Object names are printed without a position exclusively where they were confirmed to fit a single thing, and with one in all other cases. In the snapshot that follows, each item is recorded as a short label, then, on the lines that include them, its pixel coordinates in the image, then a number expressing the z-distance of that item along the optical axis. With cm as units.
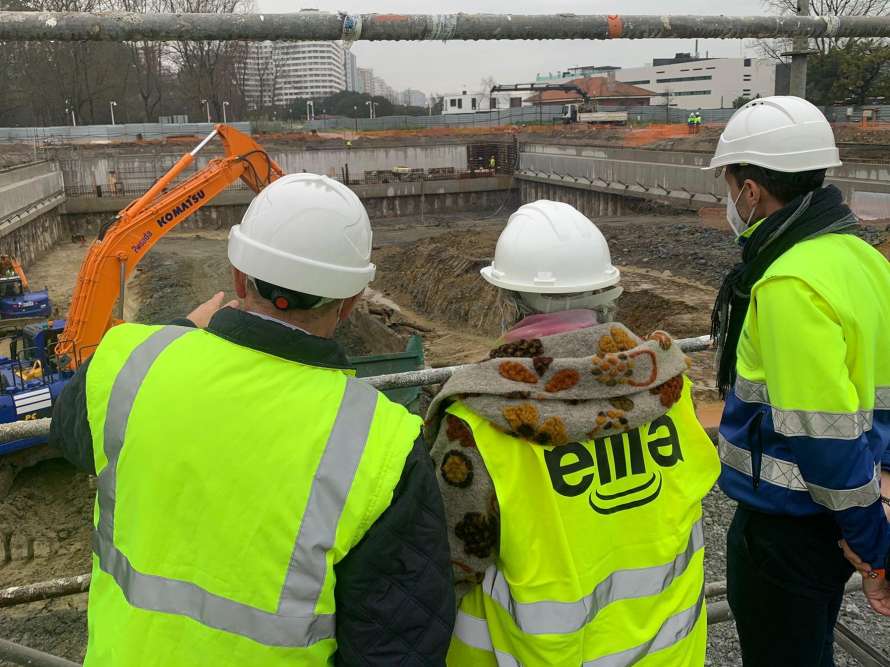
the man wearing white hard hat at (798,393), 192
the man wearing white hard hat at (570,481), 166
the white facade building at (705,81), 7856
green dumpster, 931
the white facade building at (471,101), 7962
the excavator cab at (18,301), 1505
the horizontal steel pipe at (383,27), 199
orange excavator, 943
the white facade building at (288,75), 7425
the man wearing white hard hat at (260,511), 142
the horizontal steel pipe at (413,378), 283
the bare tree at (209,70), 5587
